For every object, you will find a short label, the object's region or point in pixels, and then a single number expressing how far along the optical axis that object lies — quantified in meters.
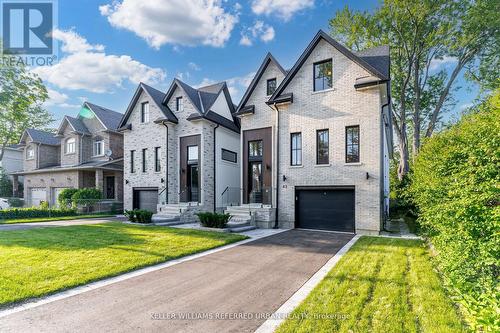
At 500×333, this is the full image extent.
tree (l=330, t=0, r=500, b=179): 17.98
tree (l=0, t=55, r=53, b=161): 17.04
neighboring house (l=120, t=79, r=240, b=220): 16.38
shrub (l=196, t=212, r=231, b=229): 11.84
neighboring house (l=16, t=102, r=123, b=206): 22.36
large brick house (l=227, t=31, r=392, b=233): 11.43
